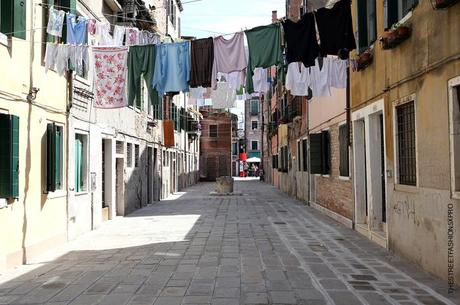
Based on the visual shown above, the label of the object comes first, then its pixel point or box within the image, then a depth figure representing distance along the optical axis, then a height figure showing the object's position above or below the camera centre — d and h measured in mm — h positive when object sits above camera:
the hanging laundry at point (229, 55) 9773 +2127
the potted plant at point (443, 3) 6055 +1883
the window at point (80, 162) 12008 +185
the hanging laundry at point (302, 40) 9188 +2228
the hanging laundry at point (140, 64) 10117 +2042
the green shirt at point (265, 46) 9477 +2209
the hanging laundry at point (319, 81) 10562 +1732
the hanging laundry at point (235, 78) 10227 +1777
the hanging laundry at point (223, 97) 11672 +1655
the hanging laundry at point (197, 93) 11255 +1652
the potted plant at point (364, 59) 10088 +2078
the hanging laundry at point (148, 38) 10547 +2651
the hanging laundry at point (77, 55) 9680 +2150
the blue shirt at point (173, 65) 10102 +1992
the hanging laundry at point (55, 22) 9227 +2628
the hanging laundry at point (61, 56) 9570 +2093
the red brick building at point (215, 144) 50375 +2321
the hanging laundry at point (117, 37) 10352 +2618
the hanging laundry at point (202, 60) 9953 +2054
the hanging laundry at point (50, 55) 9406 +2090
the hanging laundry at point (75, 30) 9755 +2619
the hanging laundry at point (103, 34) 9841 +2592
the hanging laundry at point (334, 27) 9188 +2436
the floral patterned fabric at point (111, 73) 10250 +1898
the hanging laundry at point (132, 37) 10422 +2634
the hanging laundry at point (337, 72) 10945 +1965
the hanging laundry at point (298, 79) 10555 +1775
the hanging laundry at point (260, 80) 10445 +1747
